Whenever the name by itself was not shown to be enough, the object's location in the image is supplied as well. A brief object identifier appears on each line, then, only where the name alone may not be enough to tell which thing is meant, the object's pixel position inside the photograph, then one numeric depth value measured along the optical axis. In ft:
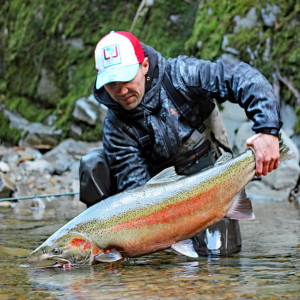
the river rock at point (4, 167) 36.17
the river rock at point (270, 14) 33.42
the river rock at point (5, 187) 27.22
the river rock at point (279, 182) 27.76
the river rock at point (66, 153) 39.10
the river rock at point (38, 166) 38.06
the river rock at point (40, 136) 46.34
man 11.87
